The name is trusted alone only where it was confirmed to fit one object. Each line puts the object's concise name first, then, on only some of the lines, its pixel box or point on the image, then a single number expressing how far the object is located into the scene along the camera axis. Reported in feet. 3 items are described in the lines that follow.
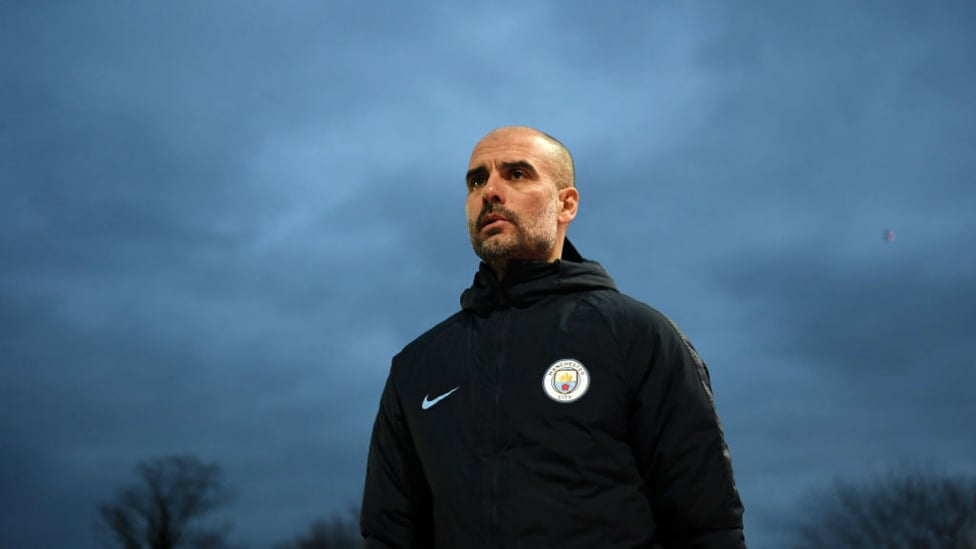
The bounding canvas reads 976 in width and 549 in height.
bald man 12.06
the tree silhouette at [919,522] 125.39
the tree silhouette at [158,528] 168.55
